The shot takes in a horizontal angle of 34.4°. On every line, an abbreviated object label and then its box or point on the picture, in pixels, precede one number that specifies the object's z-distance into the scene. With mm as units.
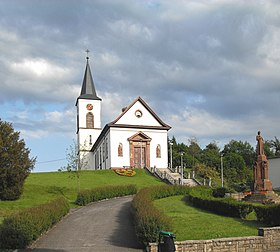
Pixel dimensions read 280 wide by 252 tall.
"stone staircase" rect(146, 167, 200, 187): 46281
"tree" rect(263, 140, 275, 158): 99812
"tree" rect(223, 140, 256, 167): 107331
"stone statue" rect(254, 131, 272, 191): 30719
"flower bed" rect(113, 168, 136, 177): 50406
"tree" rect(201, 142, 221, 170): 94444
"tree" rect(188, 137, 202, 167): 99906
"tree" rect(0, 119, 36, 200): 31266
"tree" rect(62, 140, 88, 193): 38344
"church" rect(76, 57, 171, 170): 59625
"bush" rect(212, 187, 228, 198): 32562
